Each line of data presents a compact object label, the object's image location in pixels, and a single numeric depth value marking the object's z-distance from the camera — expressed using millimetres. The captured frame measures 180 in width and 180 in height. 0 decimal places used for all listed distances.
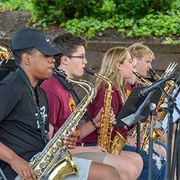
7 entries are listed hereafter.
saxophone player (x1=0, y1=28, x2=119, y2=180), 5254
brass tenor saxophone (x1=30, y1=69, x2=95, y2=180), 5479
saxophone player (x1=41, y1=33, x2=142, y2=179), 6219
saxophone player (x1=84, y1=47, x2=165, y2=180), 7401
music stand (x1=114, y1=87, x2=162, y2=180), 6186
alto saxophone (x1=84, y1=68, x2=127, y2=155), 7168
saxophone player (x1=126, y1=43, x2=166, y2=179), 8701
